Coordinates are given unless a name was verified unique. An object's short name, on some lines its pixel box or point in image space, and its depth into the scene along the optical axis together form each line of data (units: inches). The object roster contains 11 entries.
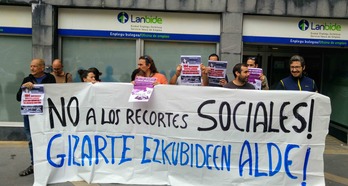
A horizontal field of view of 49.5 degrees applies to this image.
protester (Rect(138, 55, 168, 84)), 199.0
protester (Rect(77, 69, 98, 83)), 202.2
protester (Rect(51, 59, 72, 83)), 236.4
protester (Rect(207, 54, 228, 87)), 216.5
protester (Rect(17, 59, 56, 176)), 206.4
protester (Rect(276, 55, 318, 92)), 186.7
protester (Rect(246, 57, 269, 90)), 218.8
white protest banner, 174.6
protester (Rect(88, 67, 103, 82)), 208.1
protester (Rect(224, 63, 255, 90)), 189.2
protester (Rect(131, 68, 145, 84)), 205.0
